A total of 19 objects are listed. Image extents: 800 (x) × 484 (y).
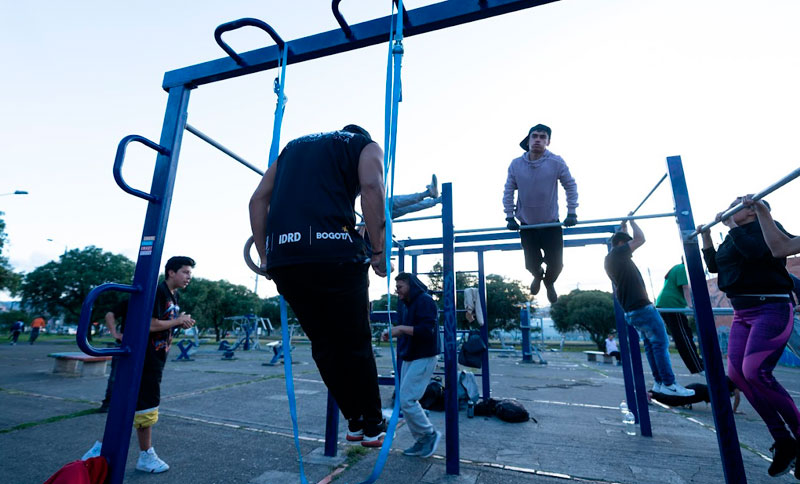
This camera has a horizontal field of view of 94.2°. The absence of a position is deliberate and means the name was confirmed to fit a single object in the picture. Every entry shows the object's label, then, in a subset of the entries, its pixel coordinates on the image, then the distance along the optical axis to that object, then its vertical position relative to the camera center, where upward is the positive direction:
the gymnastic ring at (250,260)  2.12 +0.42
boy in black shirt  3.14 -0.42
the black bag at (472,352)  5.69 -0.33
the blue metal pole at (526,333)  14.91 -0.10
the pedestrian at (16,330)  21.42 -0.23
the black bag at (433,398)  5.93 -1.07
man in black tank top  1.48 +0.32
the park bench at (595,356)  17.35 -1.23
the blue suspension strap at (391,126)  1.25 +0.85
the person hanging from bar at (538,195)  4.04 +1.45
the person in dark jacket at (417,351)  3.67 -0.23
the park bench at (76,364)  8.62 -0.88
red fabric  1.73 -0.68
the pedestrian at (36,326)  22.12 +0.01
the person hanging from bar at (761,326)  2.66 +0.05
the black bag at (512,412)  5.08 -1.10
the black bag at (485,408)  5.52 -1.12
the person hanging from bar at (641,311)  4.26 +0.23
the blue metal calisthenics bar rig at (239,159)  2.02 +0.77
